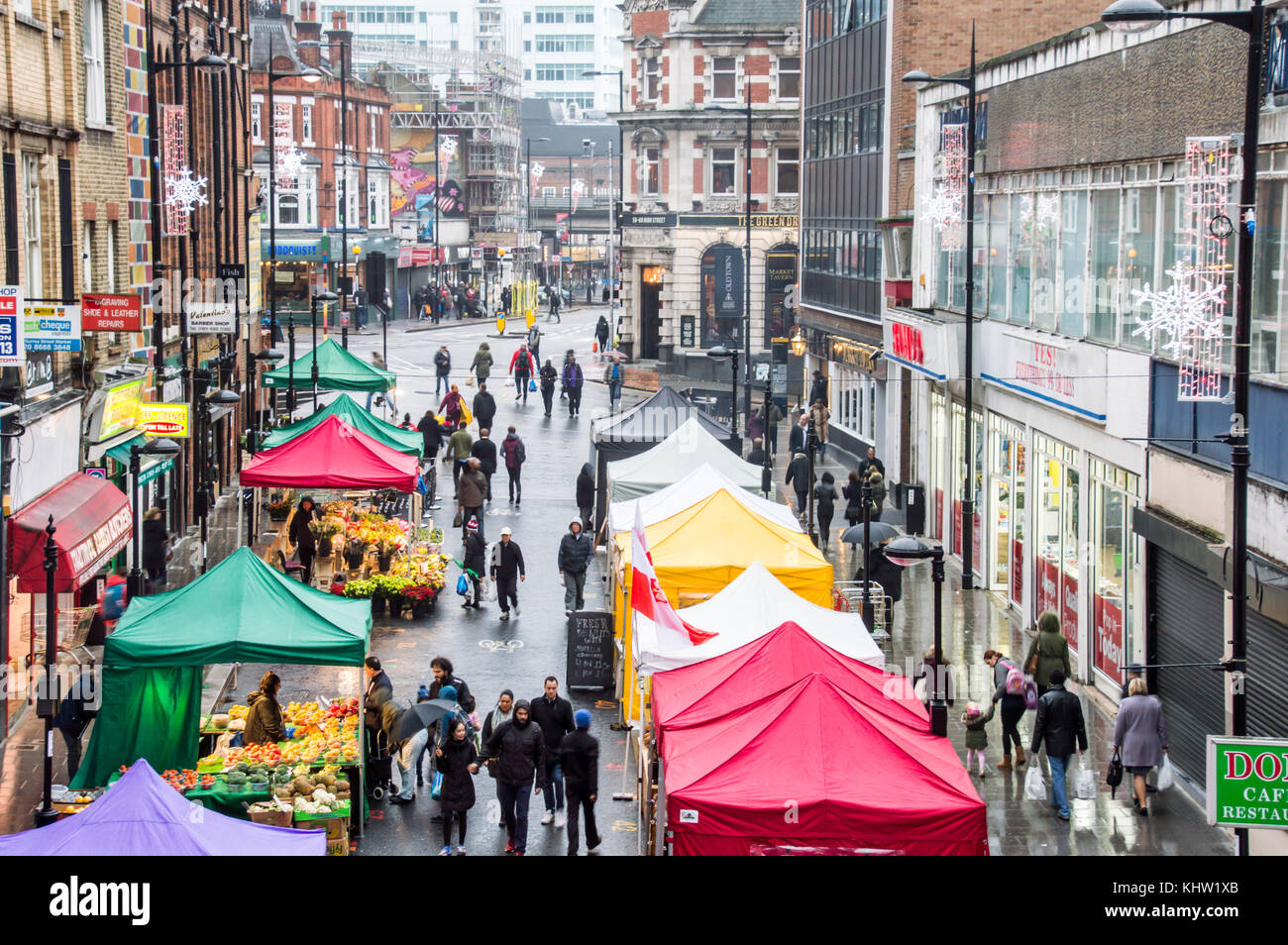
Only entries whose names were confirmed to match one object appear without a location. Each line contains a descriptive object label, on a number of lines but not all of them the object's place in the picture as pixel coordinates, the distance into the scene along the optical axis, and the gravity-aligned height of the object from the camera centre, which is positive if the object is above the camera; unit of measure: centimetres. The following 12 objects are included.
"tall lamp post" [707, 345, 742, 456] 3397 -216
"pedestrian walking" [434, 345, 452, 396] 4953 -200
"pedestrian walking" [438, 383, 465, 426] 4078 -269
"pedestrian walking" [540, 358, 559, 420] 4831 -251
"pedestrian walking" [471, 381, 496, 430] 4009 -268
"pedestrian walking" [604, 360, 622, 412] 5078 -259
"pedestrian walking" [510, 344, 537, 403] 5194 -226
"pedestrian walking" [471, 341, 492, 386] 4941 -195
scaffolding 10819 +1310
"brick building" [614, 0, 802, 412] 6531 +563
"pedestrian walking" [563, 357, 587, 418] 4866 -255
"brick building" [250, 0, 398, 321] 7600 +665
